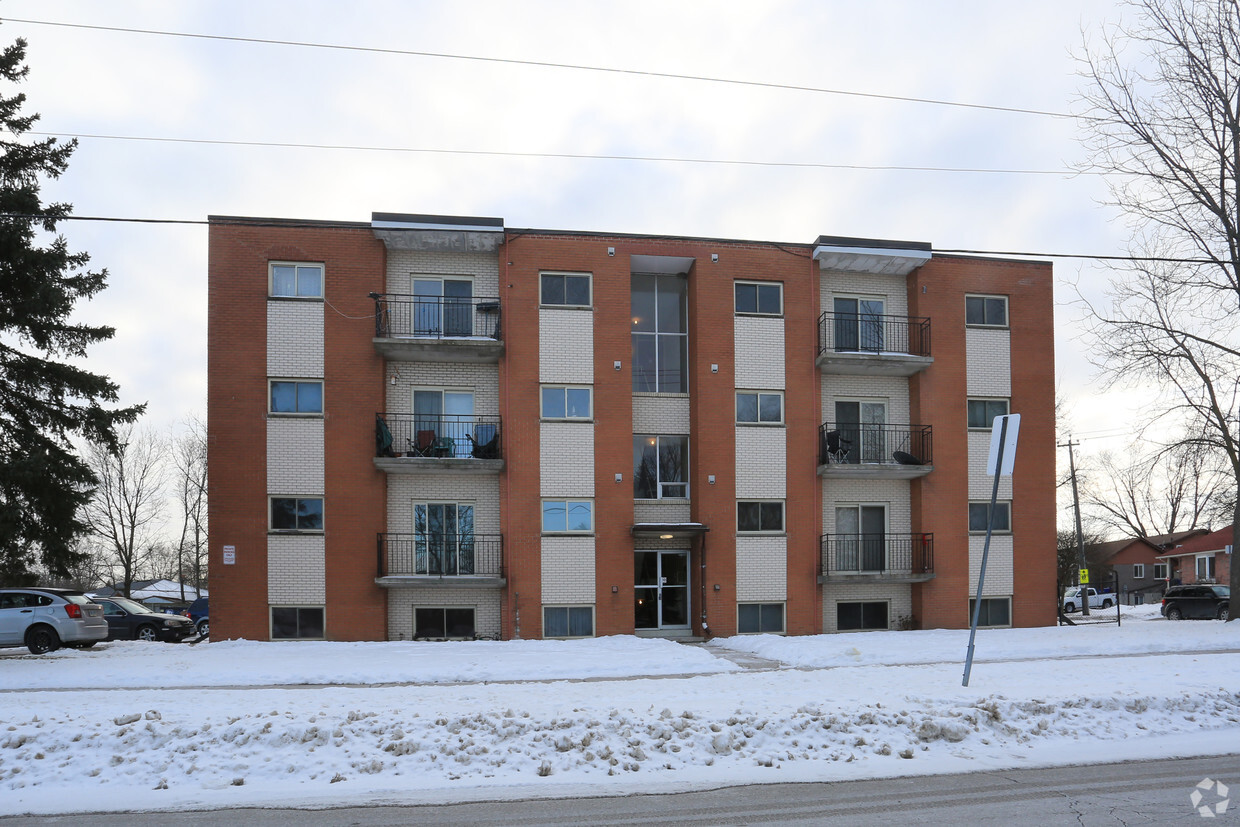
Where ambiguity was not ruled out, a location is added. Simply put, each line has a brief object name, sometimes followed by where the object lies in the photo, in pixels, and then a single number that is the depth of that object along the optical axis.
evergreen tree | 17.52
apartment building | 20.61
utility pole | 42.40
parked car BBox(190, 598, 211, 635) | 30.09
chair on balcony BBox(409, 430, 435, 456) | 20.95
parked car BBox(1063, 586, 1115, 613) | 45.00
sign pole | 11.44
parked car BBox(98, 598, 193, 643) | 23.77
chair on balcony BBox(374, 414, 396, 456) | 20.75
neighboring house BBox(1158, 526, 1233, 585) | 55.41
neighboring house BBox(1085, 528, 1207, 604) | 65.75
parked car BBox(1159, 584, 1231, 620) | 29.39
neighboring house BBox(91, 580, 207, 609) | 48.54
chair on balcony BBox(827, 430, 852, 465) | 22.52
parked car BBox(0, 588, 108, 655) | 18.84
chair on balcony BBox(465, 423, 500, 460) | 21.28
